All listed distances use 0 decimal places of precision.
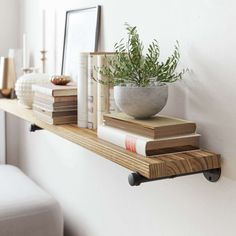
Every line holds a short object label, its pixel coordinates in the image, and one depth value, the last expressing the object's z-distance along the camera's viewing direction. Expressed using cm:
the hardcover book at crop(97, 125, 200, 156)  92
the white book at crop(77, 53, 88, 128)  123
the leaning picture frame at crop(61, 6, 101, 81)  146
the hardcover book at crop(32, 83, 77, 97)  129
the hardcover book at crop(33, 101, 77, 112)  129
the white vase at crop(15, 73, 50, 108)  158
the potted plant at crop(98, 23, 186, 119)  99
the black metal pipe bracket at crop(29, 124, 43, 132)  162
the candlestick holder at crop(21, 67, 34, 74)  202
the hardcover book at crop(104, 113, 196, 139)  93
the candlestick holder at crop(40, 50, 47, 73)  191
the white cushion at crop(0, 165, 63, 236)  155
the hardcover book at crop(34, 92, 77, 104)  129
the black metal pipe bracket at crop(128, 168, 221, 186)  89
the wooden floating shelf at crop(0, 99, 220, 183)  86
